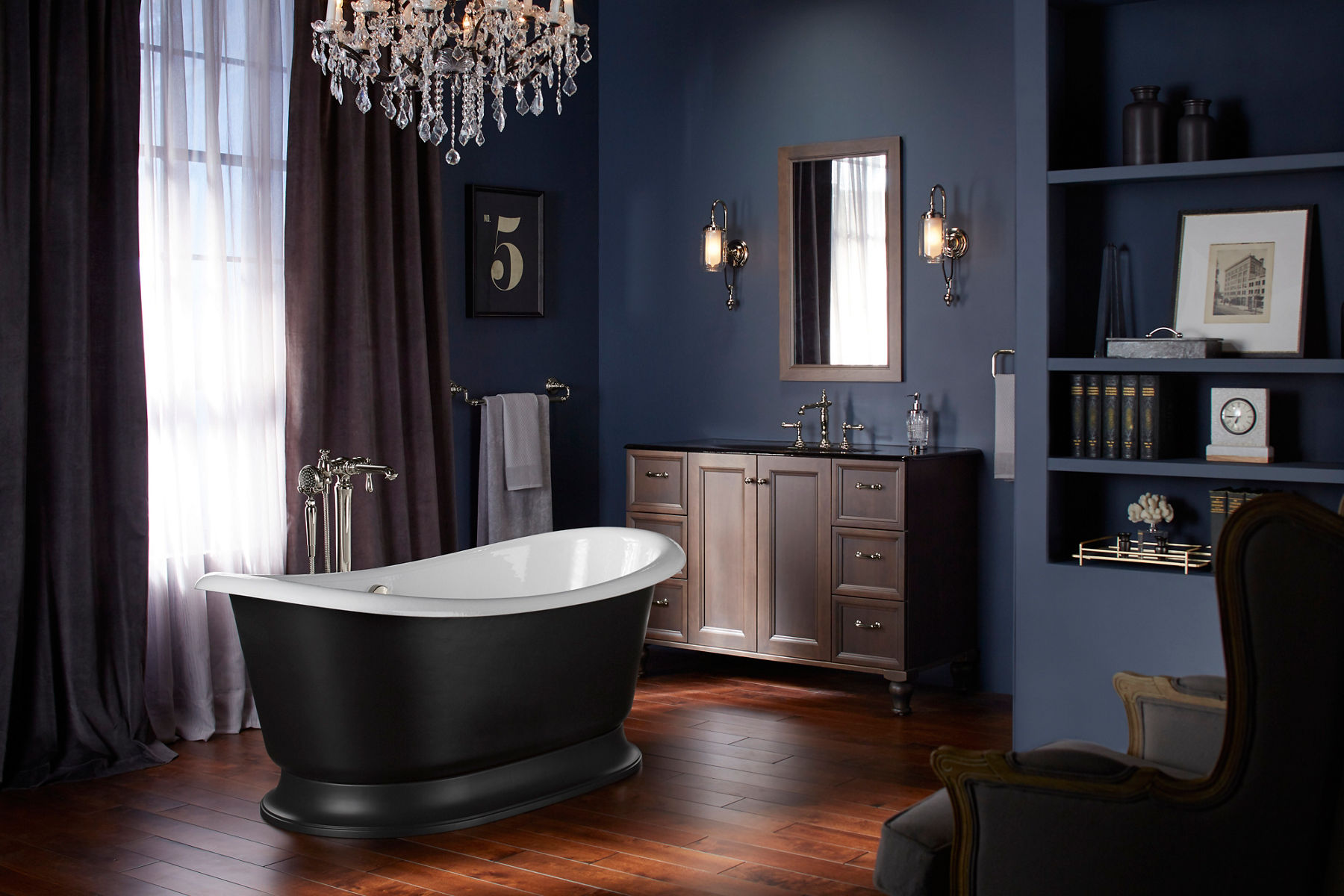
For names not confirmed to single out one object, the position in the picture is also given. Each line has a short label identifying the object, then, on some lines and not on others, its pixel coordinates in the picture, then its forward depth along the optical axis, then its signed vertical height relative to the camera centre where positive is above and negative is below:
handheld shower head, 4.01 -0.18
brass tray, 3.62 -0.39
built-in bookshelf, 3.61 +0.39
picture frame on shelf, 3.60 +0.40
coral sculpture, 3.81 -0.27
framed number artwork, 5.16 +0.68
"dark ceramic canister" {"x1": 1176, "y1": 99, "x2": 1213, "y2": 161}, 3.62 +0.79
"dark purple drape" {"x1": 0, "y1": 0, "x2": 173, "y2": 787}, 3.65 +0.06
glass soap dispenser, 4.79 -0.03
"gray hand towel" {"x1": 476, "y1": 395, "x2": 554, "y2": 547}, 5.14 -0.31
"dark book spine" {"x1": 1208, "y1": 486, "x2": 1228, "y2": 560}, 3.62 -0.25
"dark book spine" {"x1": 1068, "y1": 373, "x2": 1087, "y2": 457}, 3.80 +0.00
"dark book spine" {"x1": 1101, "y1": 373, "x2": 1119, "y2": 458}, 3.74 +0.01
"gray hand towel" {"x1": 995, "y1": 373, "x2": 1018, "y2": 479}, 4.42 -0.01
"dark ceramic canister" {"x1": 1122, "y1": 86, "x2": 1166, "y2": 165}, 3.68 +0.83
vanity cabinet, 4.44 -0.48
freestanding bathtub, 3.20 -0.71
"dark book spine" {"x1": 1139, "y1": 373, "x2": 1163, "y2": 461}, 3.67 +0.00
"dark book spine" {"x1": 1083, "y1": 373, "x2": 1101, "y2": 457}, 3.78 +0.02
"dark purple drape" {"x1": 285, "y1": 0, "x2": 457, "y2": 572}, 4.37 +0.38
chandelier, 2.95 +0.86
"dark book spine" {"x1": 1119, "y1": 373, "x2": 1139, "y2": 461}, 3.71 +0.01
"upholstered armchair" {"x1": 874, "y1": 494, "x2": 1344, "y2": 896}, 1.77 -0.55
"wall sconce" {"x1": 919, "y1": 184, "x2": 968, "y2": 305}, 4.73 +0.65
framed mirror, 4.93 +0.61
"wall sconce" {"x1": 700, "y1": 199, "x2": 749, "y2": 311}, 5.26 +0.68
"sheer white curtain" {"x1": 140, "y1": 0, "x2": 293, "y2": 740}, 4.07 +0.31
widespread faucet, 4.95 +0.02
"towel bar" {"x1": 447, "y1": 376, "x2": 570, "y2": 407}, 5.50 +0.14
